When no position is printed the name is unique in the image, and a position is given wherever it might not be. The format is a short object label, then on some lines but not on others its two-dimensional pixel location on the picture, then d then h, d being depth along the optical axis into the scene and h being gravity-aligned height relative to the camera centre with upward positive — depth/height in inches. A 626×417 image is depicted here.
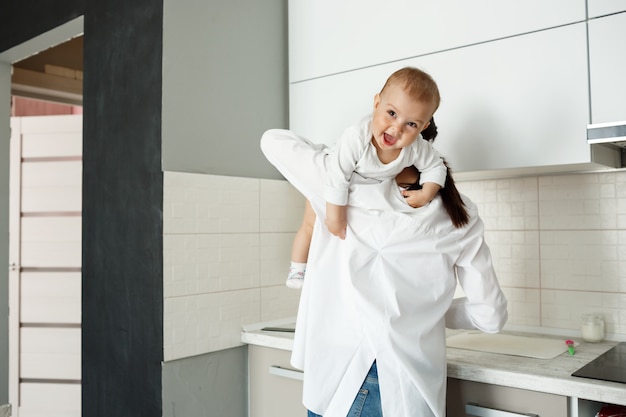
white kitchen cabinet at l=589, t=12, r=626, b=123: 61.6 +16.6
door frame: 100.2 +14.6
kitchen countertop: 54.5 -13.7
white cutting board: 68.4 -13.5
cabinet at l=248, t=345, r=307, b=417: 79.0 -20.3
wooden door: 142.7 -5.8
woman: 58.9 -6.5
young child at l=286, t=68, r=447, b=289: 55.1 +8.4
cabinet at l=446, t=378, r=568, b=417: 57.7 -16.8
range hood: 59.4 +9.7
